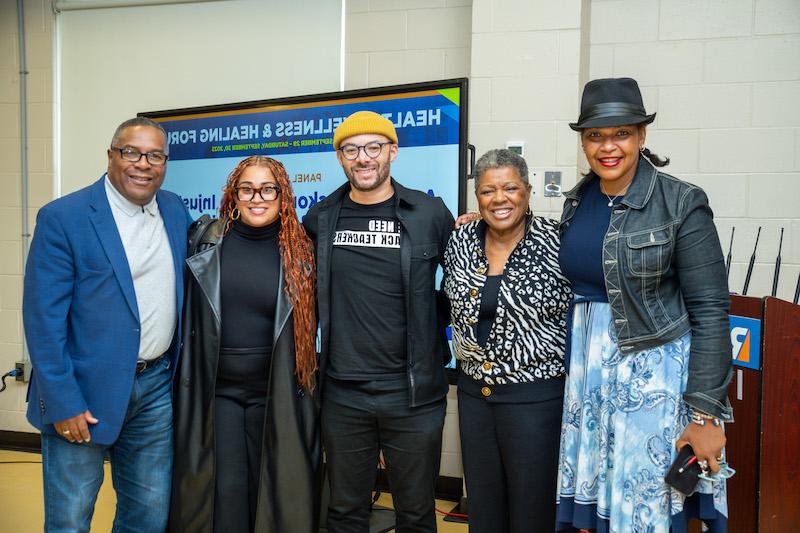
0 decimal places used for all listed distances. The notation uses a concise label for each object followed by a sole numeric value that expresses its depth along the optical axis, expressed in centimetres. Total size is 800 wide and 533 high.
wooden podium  220
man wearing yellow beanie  220
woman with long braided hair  220
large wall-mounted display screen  320
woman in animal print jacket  197
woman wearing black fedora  166
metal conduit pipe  441
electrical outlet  439
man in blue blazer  200
